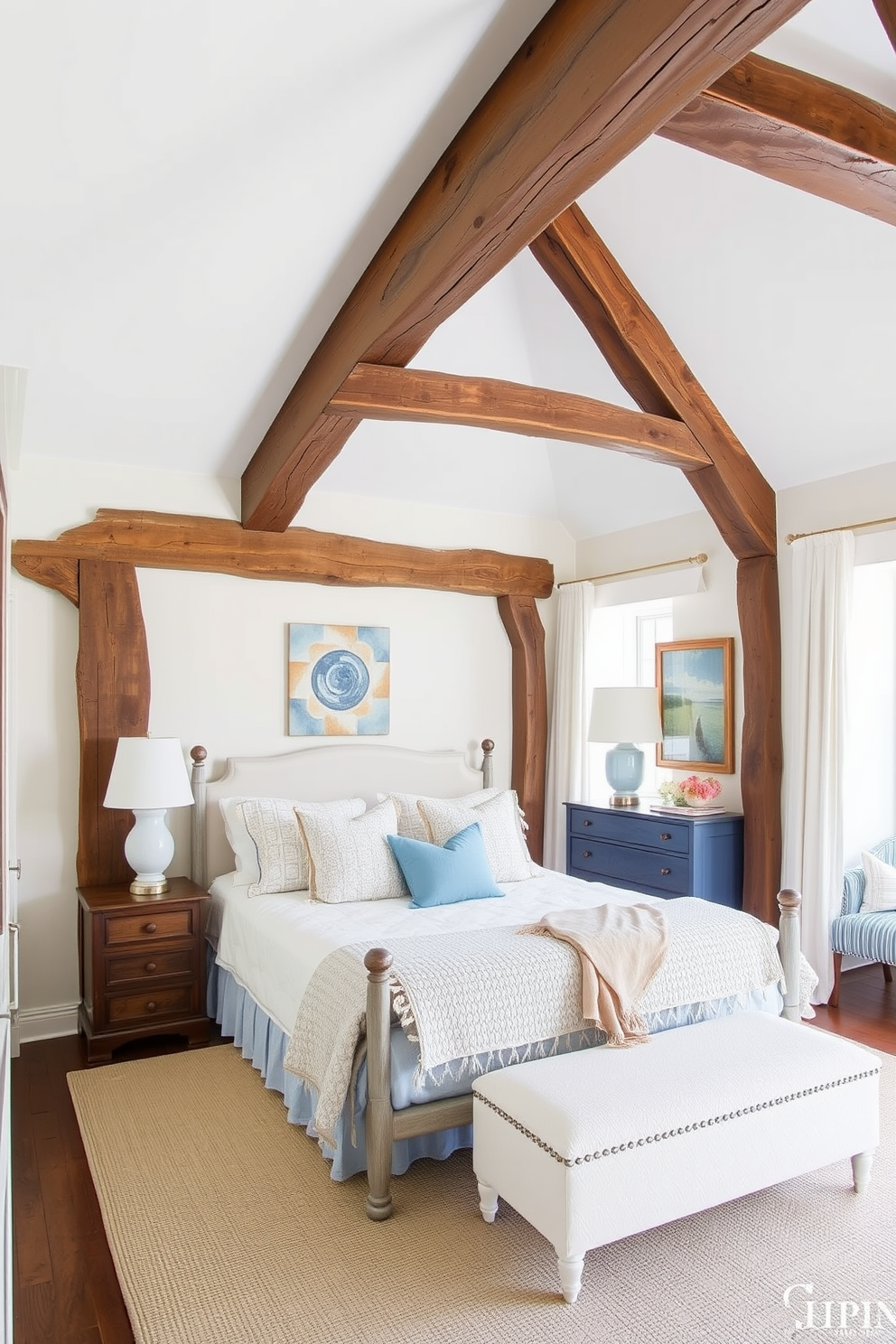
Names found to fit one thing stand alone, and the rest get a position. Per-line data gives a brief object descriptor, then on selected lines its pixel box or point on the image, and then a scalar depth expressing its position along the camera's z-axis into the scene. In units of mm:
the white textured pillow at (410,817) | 4203
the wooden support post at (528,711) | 5324
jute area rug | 2063
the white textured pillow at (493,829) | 4137
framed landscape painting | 4707
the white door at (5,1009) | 1545
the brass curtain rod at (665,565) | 4793
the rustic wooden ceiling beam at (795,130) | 2383
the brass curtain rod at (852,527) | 3912
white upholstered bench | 2150
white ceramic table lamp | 3717
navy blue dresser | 4336
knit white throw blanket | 2568
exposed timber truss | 1877
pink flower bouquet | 4523
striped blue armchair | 3881
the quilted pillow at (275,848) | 3867
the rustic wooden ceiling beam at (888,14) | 2305
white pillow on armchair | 4184
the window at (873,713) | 4520
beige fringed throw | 2693
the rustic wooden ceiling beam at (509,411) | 3156
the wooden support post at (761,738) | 4289
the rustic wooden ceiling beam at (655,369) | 3812
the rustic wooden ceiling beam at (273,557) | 4070
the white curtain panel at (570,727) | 5266
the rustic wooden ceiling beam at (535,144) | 1676
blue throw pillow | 3705
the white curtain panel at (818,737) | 4039
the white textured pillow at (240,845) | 4004
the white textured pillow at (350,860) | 3730
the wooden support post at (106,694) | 4008
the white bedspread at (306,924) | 3111
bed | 2551
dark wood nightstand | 3623
